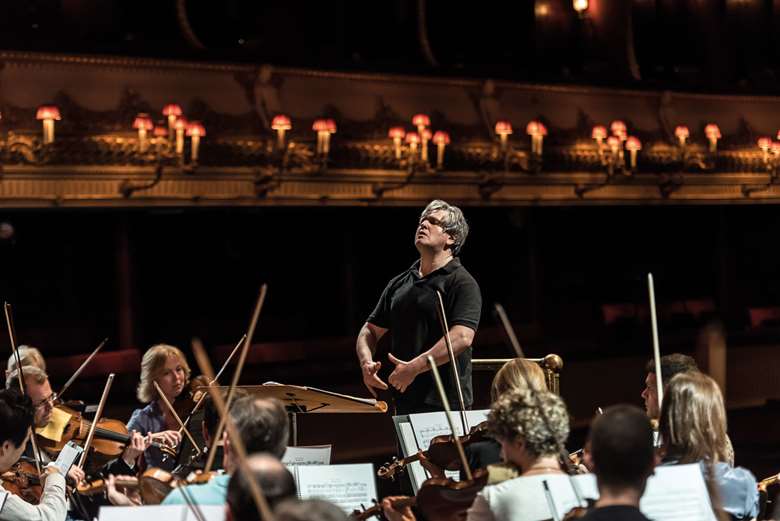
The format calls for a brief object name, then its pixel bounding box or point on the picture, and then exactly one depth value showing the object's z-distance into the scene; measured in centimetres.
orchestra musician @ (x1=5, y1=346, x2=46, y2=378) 980
